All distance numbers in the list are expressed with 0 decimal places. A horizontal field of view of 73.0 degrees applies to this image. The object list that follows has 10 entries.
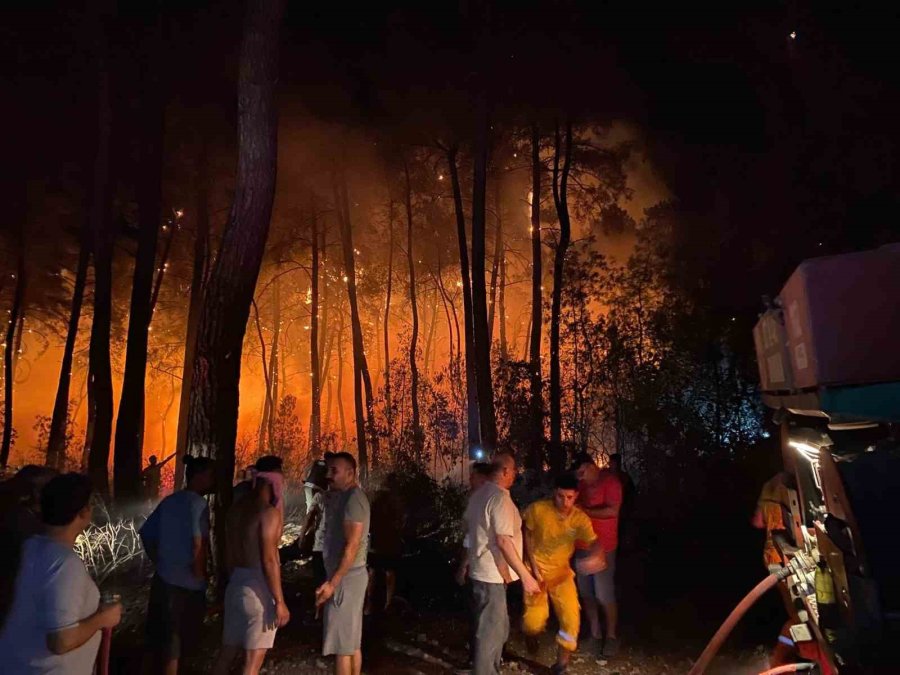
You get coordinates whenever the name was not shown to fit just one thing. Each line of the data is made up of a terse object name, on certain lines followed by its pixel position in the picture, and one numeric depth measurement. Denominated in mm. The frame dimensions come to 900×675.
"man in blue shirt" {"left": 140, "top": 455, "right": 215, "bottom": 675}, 4094
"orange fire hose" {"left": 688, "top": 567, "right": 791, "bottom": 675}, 3803
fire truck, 2627
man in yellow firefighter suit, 4805
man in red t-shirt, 5461
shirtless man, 3902
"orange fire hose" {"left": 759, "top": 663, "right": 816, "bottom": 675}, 3576
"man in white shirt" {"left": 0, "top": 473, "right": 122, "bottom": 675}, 2531
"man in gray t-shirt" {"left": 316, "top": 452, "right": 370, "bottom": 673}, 4172
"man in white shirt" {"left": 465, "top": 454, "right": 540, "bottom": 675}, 4371
